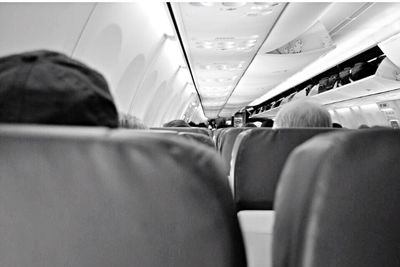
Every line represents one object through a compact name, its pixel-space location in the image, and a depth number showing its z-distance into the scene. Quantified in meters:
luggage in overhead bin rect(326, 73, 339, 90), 12.31
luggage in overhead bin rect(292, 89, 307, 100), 16.20
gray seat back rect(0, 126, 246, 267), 0.61
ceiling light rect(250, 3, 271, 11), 6.20
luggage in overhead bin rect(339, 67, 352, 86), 11.09
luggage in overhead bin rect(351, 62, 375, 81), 9.81
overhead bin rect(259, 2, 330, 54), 6.51
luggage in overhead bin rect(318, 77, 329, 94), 13.30
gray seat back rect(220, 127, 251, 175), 3.91
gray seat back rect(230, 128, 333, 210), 2.31
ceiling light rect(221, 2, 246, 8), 6.18
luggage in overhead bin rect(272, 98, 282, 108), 21.00
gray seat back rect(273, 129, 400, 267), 0.75
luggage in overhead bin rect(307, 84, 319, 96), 14.41
